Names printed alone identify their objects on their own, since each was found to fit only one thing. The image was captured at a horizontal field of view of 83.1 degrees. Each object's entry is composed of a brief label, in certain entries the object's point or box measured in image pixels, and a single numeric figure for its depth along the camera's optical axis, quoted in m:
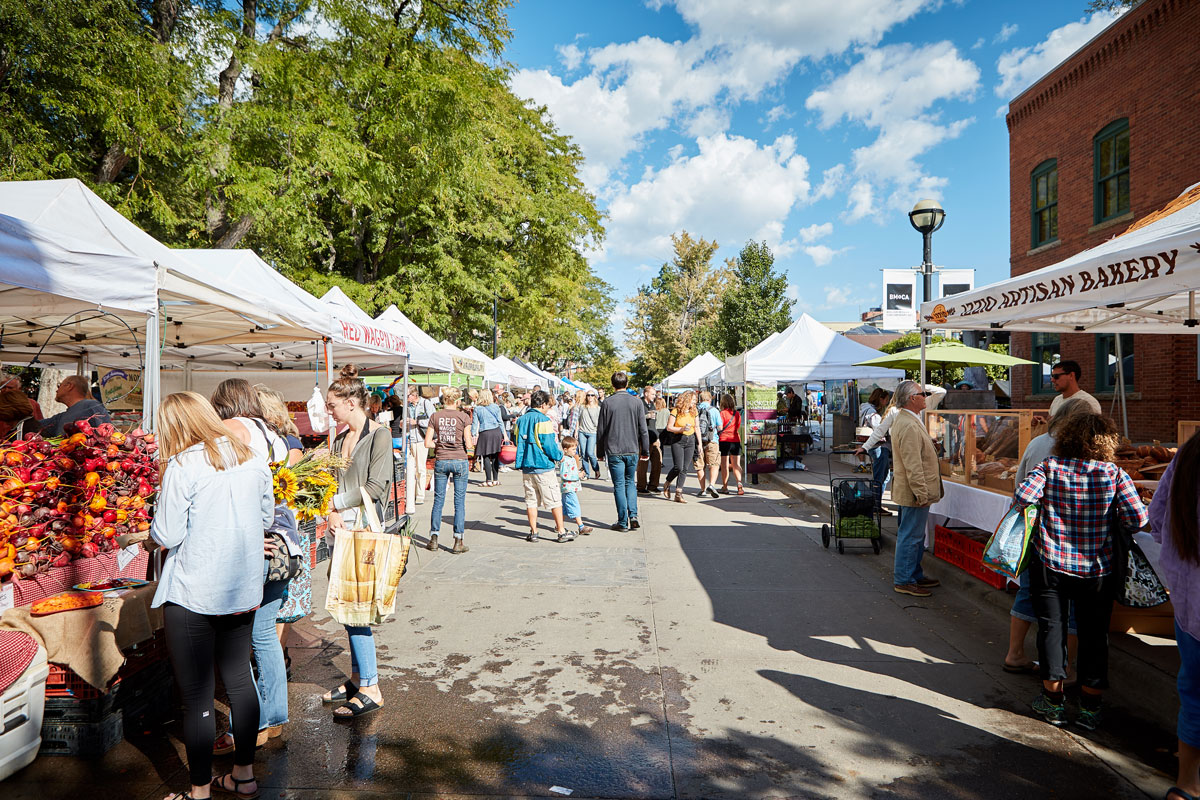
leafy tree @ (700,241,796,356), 40.50
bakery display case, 5.69
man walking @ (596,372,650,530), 9.10
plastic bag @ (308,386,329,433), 7.49
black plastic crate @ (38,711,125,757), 3.30
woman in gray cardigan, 3.84
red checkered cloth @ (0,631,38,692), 3.02
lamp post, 9.23
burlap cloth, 3.28
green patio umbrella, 12.01
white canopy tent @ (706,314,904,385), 13.87
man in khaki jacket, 5.94
